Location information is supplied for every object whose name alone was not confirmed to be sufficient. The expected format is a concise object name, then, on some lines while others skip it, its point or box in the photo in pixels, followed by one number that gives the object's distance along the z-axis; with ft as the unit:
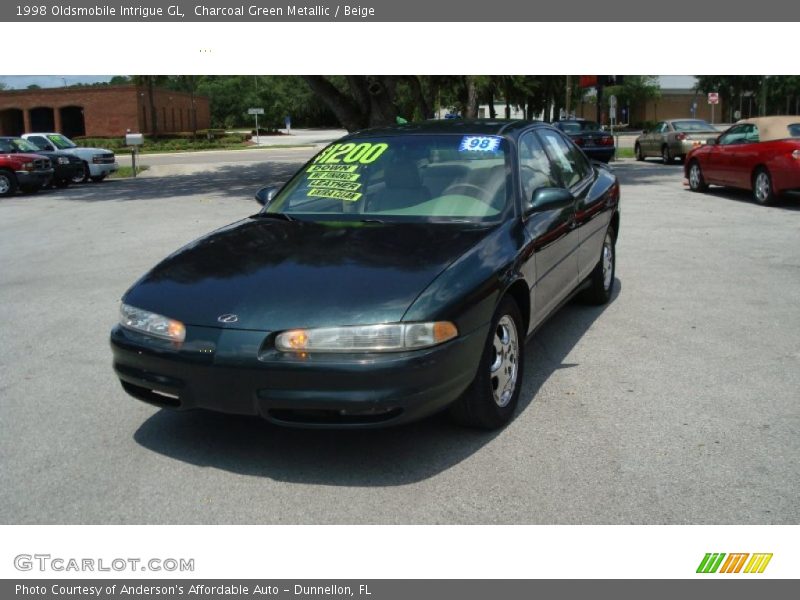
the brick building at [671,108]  248.34
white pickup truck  81.66
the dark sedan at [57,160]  72.79
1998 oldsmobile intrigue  11.75
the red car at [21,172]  68.54
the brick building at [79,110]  188.85
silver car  81.97
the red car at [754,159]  43.63
